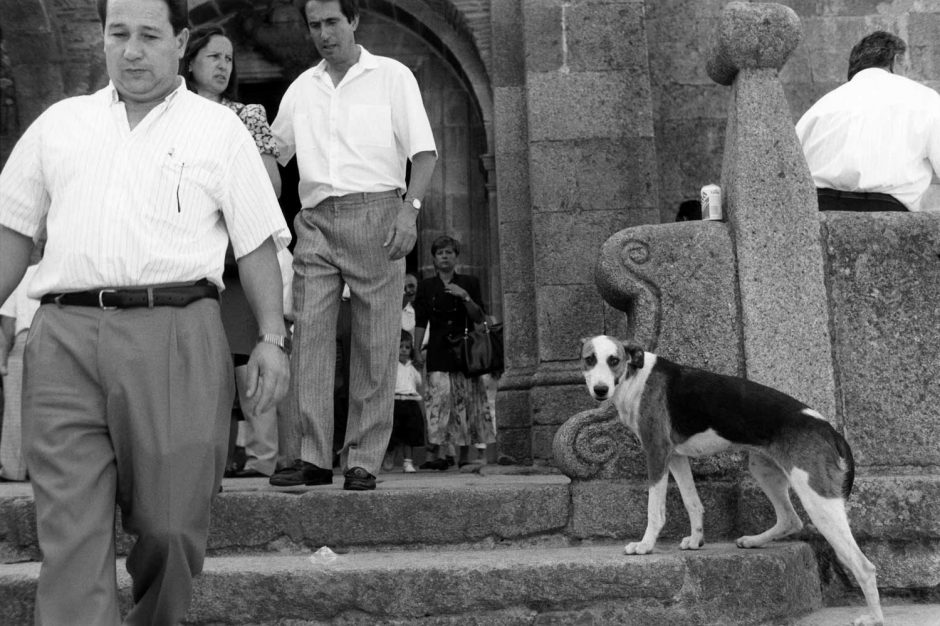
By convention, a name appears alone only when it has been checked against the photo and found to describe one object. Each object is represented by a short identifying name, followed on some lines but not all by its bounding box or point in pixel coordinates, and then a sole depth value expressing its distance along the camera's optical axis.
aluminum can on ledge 5.63
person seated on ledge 5.75
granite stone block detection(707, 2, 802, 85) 5.48
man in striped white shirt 3.06
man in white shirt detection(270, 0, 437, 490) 5.52
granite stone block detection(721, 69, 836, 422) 5.31
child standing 9.14
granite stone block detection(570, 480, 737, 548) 5.21
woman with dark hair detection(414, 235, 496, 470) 9.00
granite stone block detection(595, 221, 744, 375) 5.32
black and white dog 4.55
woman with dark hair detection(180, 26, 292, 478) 5.27
